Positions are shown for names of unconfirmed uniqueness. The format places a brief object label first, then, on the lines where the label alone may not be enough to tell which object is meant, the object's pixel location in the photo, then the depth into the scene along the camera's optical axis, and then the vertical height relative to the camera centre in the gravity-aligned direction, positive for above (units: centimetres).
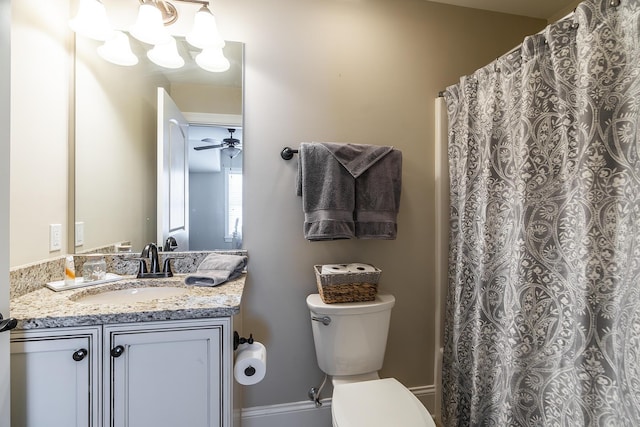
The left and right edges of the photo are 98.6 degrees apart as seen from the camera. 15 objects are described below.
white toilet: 112 -62
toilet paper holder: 98 -49
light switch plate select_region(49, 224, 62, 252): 116 -10
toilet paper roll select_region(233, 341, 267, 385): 96 -54
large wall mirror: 131 +32
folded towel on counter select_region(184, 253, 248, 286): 113 -25
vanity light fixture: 116 +80
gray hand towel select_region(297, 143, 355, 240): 131 +10
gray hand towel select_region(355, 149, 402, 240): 137 +5
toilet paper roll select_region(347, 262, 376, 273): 131 -27
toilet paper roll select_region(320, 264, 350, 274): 129 -27
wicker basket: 127 -34
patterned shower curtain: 81 -6
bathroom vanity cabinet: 79 -48
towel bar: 141 +31
